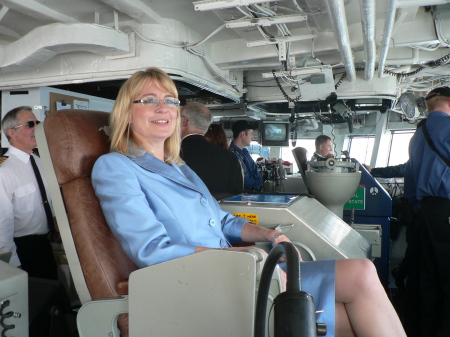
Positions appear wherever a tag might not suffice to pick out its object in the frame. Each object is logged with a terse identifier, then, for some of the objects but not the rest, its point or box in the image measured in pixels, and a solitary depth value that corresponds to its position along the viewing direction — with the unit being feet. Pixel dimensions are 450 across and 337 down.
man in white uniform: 7.31
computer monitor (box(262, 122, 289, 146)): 27.81
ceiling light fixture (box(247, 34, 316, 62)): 10.82
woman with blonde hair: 3.96
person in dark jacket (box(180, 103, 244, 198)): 8.66
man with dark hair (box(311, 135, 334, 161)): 17.37
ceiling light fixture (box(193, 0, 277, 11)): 7.79
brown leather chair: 4.13
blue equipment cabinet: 10.64
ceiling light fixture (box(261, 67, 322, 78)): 13.10
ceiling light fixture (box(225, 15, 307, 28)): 9.36
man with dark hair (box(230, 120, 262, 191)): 14.03
